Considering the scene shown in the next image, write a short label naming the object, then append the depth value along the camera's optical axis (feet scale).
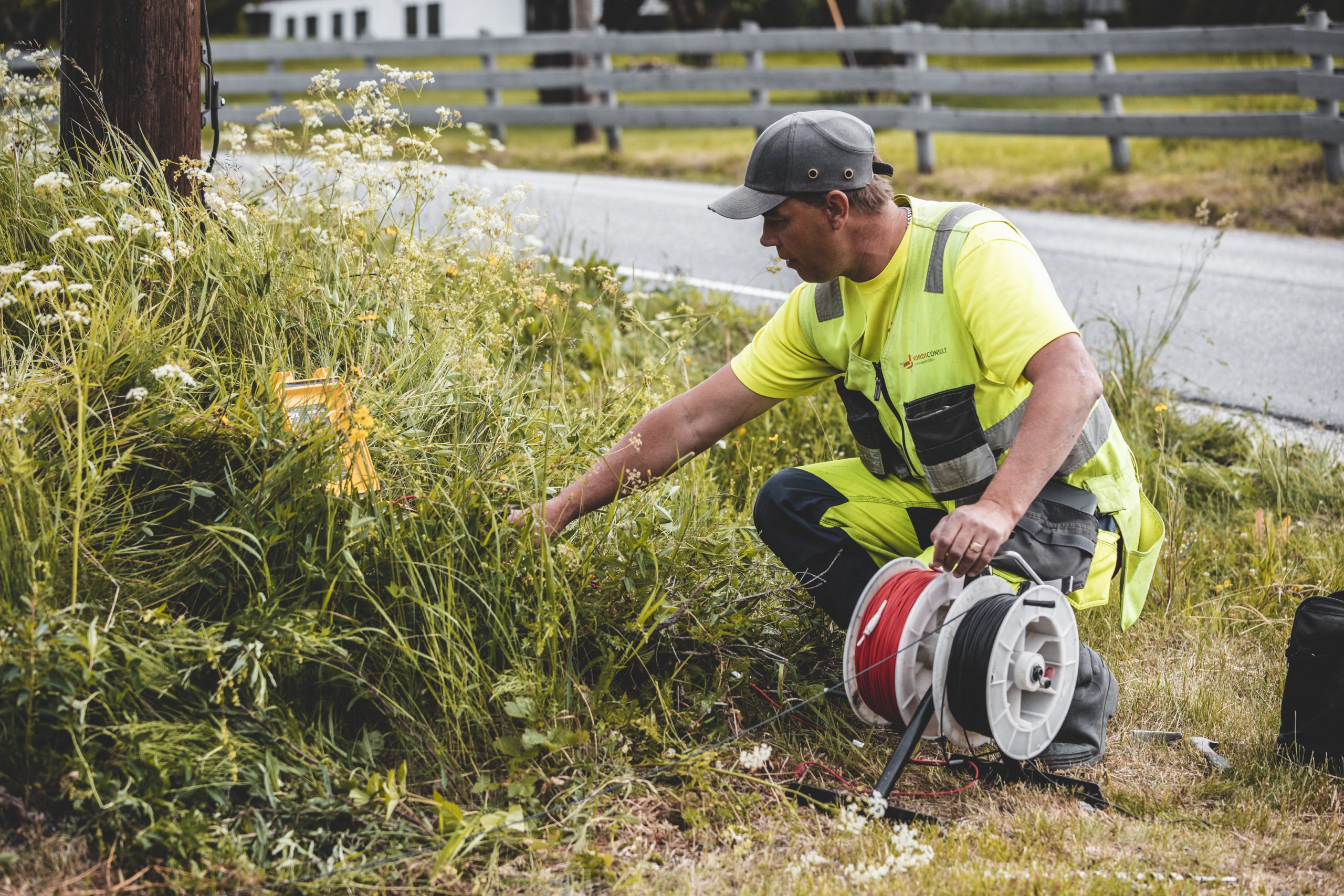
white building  156.46
